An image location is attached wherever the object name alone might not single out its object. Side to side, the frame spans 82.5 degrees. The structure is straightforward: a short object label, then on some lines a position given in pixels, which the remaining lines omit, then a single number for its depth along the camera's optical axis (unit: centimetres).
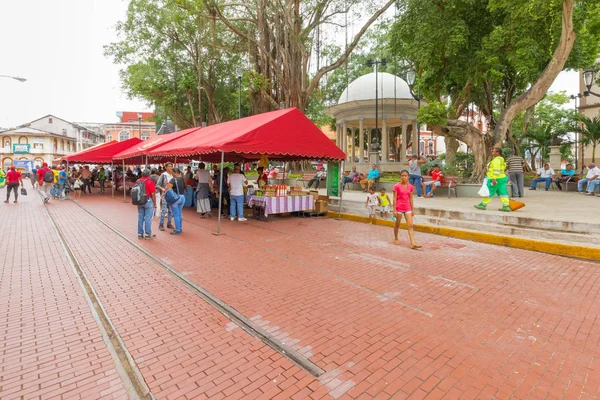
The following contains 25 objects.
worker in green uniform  970
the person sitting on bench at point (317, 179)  2141
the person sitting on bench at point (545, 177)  1738
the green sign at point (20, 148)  5594
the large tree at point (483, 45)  1265
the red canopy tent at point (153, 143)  1489
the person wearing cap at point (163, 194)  886
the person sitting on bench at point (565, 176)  1658
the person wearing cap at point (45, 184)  1653
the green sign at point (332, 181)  1455
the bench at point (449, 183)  1414
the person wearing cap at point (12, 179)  1573
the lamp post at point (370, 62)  1597
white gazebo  2348
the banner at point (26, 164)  5553
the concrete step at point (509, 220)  755
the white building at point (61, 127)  6681
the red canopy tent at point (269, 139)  932
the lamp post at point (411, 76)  1468
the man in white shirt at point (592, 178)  1427
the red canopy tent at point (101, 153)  2072
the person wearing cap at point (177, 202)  884
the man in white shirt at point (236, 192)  1062
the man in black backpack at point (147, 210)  800
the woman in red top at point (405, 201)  739
